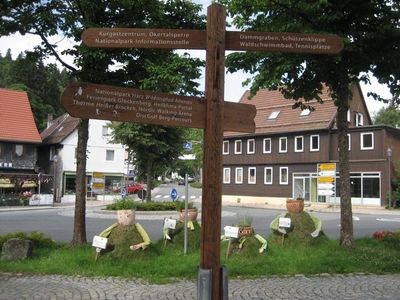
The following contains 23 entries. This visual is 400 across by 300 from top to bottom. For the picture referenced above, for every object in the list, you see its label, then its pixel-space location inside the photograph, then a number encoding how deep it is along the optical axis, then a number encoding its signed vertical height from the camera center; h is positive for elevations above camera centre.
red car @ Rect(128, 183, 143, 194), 57.78 +0.26
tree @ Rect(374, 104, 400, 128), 76.12 +11.33
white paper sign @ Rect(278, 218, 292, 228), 11.51 -0.64
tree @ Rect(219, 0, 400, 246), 10.52 +2.90
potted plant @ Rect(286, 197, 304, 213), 11.88 -0.28
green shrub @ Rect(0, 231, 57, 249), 11.54 -1.09
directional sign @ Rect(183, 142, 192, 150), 19.90 +1.73
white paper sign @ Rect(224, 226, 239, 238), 10.12 -0.76
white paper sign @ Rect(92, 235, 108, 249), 9.57 -0.94
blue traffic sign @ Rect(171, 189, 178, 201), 24.58 -0.12
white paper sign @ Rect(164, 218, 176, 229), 11.15 -0.69
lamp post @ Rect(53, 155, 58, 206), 44.88 +0.56
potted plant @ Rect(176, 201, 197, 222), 11.43 -0.50
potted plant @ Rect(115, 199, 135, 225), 9.96 -0.48
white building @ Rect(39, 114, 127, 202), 50.78 +3.12
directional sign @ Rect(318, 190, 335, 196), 36.97 +0.08
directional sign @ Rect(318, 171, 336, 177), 37.71 +1.43
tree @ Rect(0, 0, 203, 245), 11.05 +3.50
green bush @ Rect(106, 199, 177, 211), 27.02 -0.79
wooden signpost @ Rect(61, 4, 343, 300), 4.75 +0.82
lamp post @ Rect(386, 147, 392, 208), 37.47 +2.71
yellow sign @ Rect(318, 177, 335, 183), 37.31 +0.99
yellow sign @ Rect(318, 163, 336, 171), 38.57 +1.91
